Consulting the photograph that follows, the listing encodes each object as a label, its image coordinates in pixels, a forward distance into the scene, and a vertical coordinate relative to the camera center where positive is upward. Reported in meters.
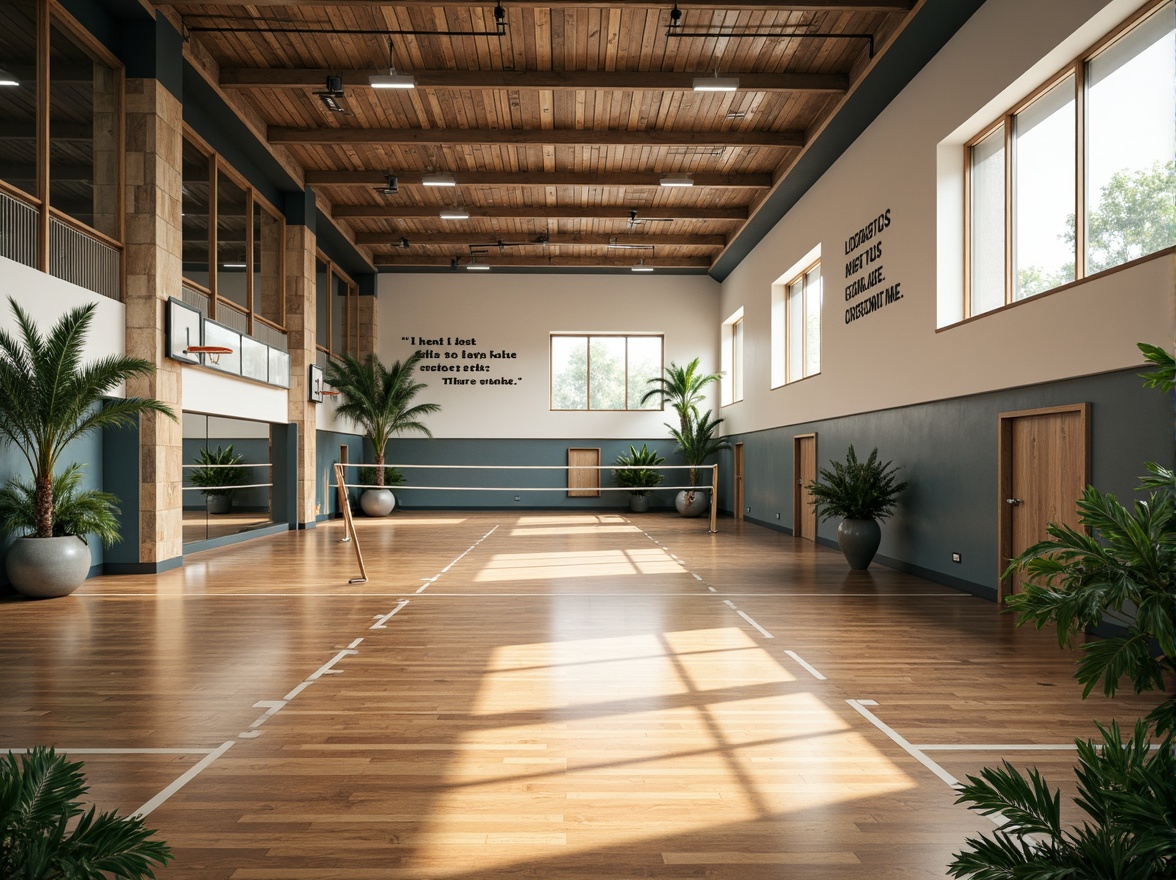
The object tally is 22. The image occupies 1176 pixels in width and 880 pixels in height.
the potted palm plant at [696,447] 21.28 -0.08
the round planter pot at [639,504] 22.20 -1.61
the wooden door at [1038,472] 6.94 -0.25
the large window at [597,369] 23.05 +2.08
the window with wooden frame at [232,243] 12.76 +3.73
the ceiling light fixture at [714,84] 11.12 +4.83
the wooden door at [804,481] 14.73 -0.69
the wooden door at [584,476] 22.91 -0.90
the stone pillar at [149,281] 10.20 +2.01
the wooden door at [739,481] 20.56 -0.93
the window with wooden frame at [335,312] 19.95 +3.37
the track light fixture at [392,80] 10.93 +4.79
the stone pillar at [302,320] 16.39 +2.48
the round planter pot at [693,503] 21.23 -1.52
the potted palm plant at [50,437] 8.25 +0.07
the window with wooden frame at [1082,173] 6.23 +2.37
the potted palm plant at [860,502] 10.43 -0.73
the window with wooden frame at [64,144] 8.77 +3.66
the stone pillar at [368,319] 22.39 +3.38
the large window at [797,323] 14.79 +2.31
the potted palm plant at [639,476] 22.19 -0.86
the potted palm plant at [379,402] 20.52 +1.06
